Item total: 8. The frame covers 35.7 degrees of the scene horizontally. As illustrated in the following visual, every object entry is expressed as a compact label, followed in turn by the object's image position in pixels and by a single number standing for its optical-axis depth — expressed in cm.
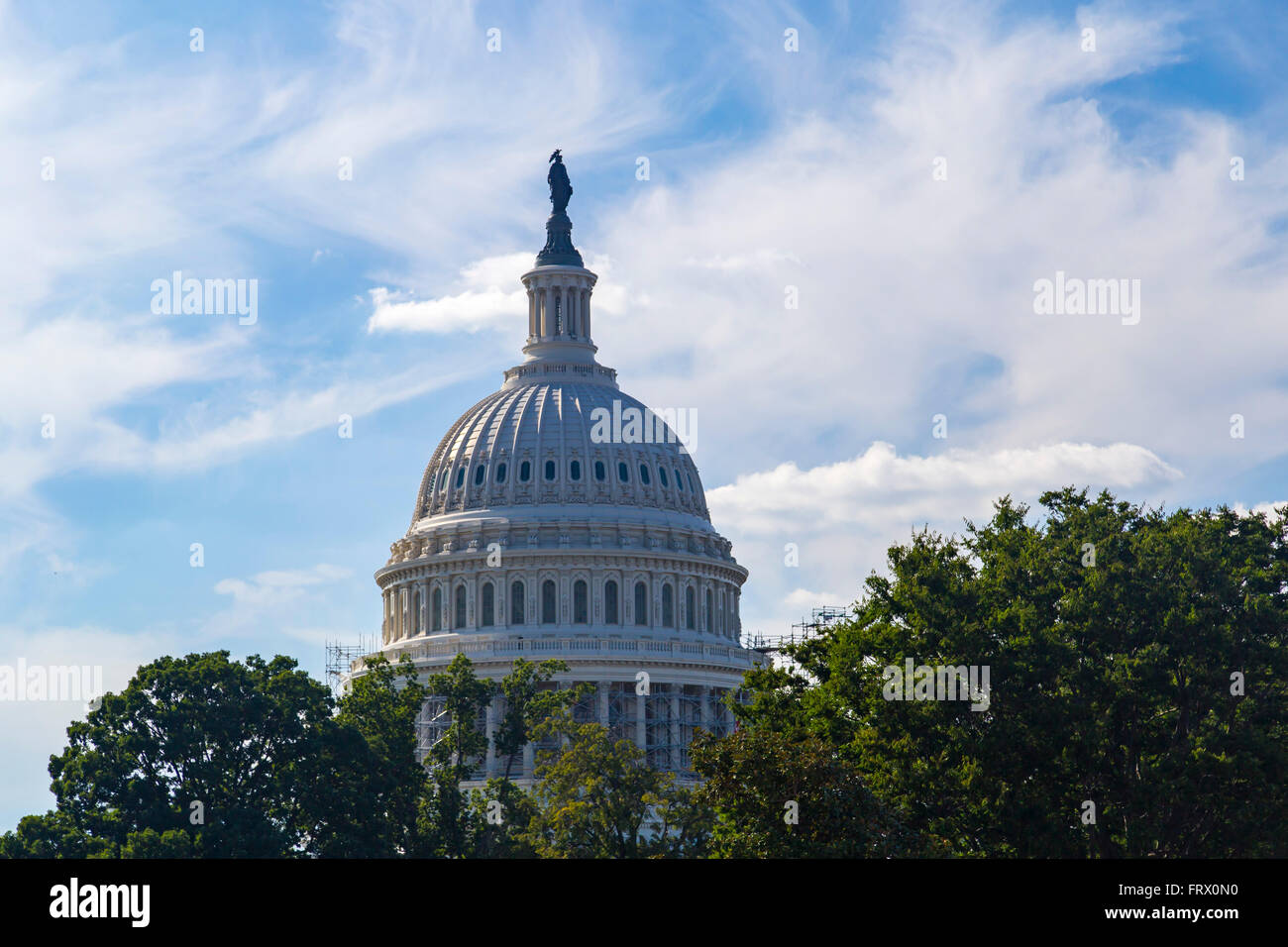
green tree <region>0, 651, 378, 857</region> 8131
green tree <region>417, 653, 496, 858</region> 9188
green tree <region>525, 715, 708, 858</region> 8219
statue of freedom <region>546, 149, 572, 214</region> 16938
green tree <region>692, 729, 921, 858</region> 6366
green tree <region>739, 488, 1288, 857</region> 6669
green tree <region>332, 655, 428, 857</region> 8556
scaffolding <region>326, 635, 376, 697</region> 15755
